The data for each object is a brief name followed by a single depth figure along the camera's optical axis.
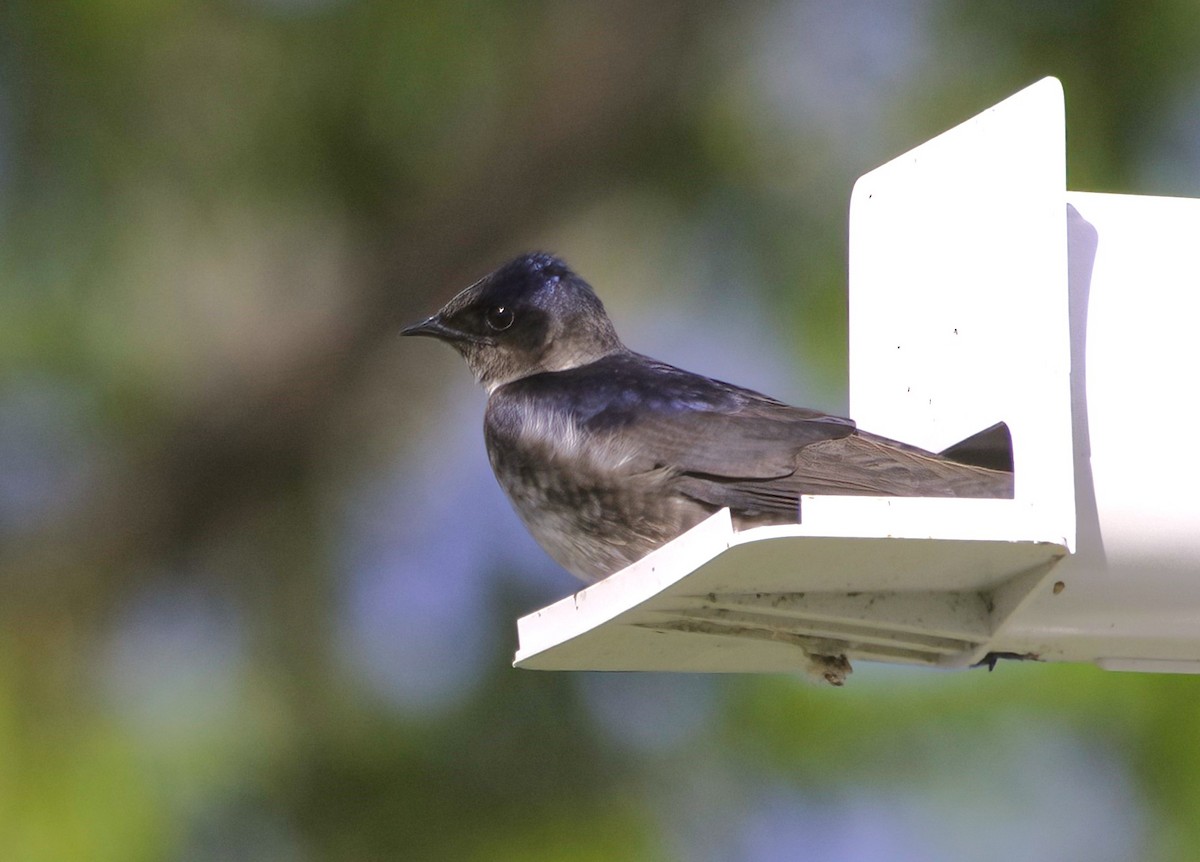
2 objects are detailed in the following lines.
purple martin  5.56
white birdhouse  4.63
